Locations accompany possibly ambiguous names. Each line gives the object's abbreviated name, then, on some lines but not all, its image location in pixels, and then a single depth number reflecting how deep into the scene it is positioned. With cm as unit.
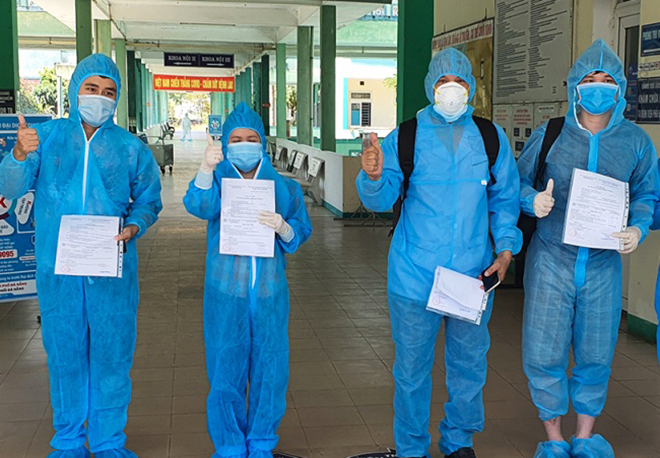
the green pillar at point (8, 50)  922
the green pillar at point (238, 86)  4063
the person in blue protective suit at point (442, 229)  339
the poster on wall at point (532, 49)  653
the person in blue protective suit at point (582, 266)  352
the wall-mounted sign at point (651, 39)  547
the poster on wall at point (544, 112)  661
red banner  4084
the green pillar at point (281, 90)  2259
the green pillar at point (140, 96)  3256
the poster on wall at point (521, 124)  707
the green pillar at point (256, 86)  2998
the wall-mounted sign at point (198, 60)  2856
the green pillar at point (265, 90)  2850
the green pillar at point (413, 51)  990
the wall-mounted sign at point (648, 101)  553
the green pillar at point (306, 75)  1862
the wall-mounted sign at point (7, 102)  893
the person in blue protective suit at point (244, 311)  348
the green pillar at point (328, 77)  1495
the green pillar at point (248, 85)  3649
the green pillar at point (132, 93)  2602
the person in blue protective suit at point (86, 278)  348
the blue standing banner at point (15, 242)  624
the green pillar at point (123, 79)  2169
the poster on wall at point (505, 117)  750
